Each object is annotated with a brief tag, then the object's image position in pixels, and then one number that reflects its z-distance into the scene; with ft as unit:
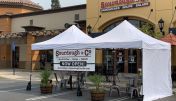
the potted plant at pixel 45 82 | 54.31
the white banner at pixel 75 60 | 51.80
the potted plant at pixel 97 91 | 46.98
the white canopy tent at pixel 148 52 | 47.24
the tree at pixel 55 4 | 234.17
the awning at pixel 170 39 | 66.08
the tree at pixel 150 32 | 72.99
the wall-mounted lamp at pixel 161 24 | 79.51
